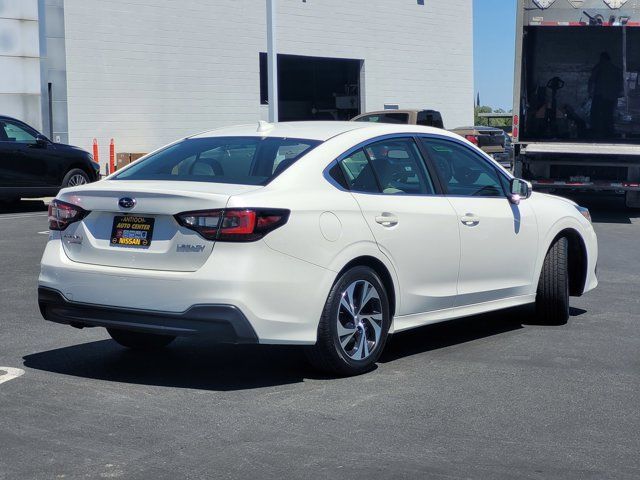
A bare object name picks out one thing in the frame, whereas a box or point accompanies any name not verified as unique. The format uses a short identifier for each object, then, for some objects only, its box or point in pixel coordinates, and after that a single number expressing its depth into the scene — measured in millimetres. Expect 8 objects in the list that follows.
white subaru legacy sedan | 6125
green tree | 87394
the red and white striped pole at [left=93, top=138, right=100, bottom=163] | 30672
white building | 29141
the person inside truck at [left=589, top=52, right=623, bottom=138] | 20062
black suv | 19328
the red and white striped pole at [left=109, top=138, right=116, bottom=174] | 30750
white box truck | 18781
